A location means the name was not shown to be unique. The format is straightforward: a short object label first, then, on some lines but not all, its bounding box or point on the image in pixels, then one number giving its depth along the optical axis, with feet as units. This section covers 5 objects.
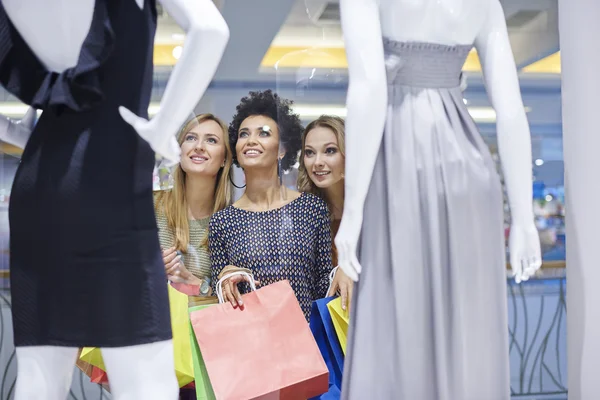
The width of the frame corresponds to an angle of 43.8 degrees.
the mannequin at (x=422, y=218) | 6.79
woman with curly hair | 9.53
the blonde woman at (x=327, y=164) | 10.14
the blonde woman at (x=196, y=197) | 9.79
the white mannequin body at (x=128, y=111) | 5.61
